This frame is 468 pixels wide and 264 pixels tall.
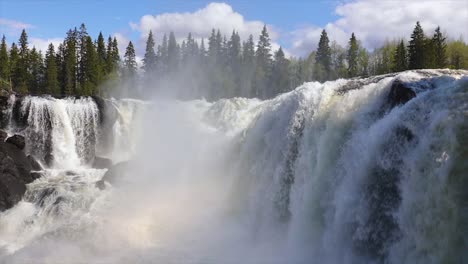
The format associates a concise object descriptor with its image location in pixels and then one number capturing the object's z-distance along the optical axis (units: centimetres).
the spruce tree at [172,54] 7988
